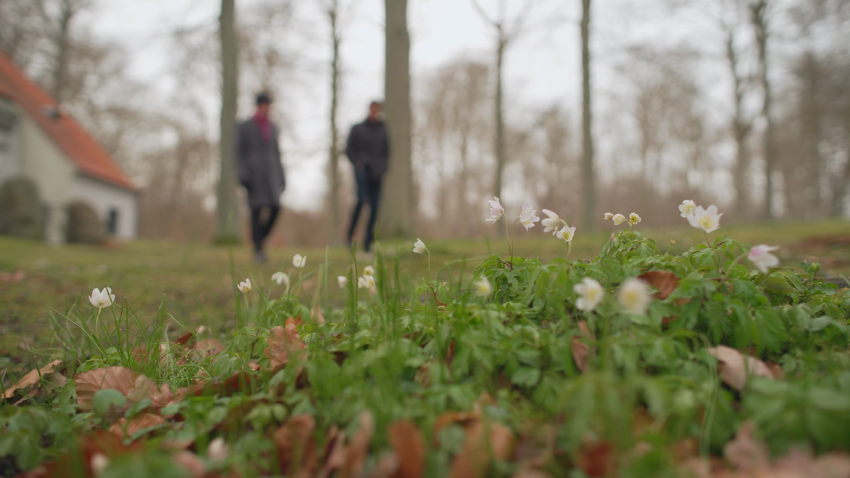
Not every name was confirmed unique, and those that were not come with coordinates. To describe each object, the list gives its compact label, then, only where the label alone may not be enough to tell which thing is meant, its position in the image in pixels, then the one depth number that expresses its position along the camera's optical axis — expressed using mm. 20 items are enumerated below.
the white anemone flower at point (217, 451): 1108
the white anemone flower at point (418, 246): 1721
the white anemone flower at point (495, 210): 1695
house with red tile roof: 15992
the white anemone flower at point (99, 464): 962
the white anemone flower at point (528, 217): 1698
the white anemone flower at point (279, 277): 2098
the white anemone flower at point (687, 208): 1586
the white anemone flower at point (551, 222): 1662
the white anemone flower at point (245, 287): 1983
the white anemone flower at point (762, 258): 1264
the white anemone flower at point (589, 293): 1181
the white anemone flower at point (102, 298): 1762
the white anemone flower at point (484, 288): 1381
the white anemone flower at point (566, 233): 1704
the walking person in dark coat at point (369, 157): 5852
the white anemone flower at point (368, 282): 1868
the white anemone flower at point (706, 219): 1464
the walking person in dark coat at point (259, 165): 5707
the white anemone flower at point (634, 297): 1063
